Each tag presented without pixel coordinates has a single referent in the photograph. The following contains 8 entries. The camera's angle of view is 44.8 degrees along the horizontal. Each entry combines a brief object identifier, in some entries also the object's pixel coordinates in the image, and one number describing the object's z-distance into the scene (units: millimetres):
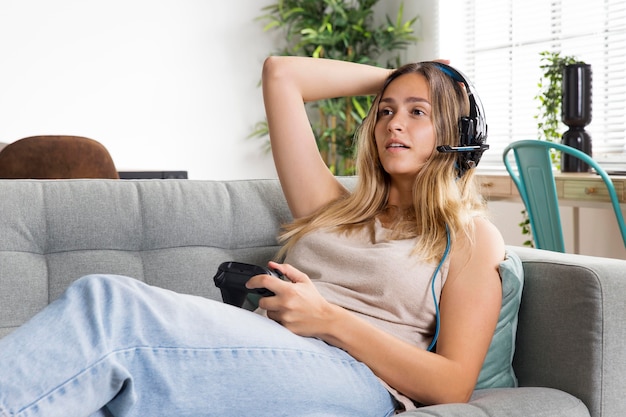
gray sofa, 1253
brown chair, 2242
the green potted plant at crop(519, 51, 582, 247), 3365
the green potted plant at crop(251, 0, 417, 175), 4344
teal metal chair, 2545
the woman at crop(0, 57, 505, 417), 971
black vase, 3123
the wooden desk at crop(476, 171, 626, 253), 2662
